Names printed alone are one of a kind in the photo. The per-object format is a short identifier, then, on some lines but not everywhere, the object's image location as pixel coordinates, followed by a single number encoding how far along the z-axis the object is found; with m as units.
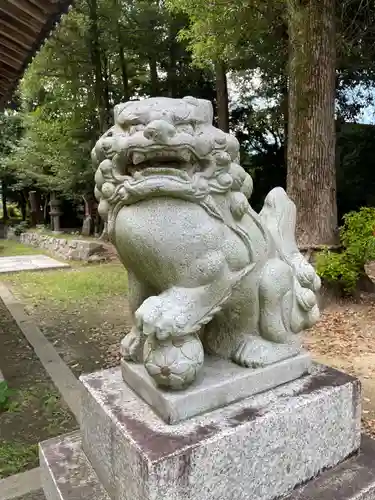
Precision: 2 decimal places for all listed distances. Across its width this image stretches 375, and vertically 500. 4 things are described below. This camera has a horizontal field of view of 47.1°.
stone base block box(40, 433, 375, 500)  1.46
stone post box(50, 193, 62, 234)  13.62
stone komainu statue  1.29
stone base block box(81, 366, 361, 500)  1.23
